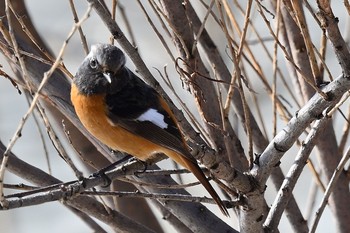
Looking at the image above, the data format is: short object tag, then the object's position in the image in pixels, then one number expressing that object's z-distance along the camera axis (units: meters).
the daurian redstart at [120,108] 6.88
